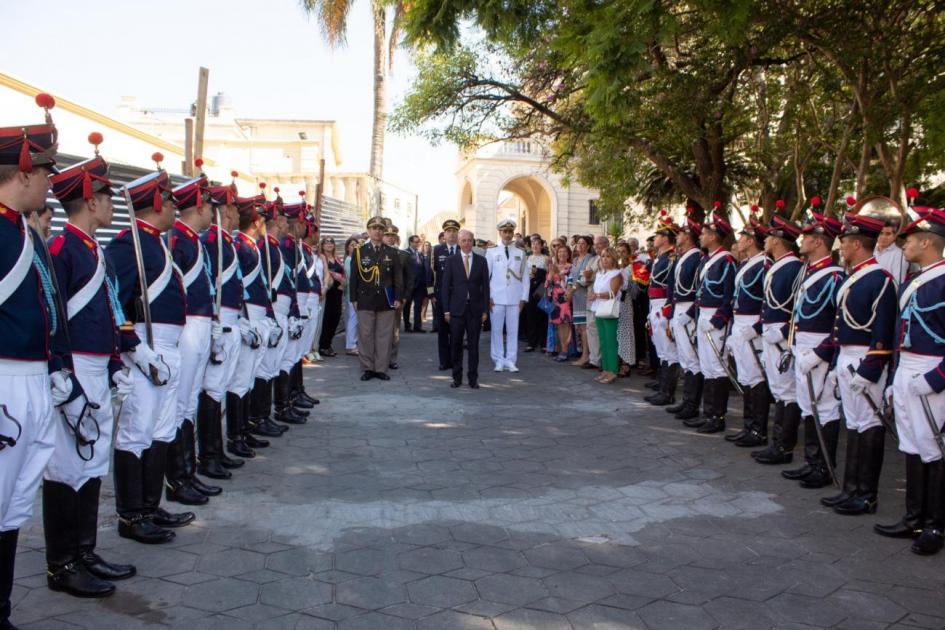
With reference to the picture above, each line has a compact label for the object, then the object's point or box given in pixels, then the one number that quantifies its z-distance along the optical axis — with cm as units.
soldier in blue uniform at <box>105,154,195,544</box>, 478
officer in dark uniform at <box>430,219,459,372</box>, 1224
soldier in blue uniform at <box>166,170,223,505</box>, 556
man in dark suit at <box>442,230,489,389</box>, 1122
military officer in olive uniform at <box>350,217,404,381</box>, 1130
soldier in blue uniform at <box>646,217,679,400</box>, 981
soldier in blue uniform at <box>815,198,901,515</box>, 562
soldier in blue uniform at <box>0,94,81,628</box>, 350
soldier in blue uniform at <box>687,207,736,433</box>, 818
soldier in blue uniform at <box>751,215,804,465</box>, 698
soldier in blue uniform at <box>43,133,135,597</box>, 408
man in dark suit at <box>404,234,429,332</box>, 1777
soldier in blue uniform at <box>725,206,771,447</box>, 765
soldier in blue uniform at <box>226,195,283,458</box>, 680
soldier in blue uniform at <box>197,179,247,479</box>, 622
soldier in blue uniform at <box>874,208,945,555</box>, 497
